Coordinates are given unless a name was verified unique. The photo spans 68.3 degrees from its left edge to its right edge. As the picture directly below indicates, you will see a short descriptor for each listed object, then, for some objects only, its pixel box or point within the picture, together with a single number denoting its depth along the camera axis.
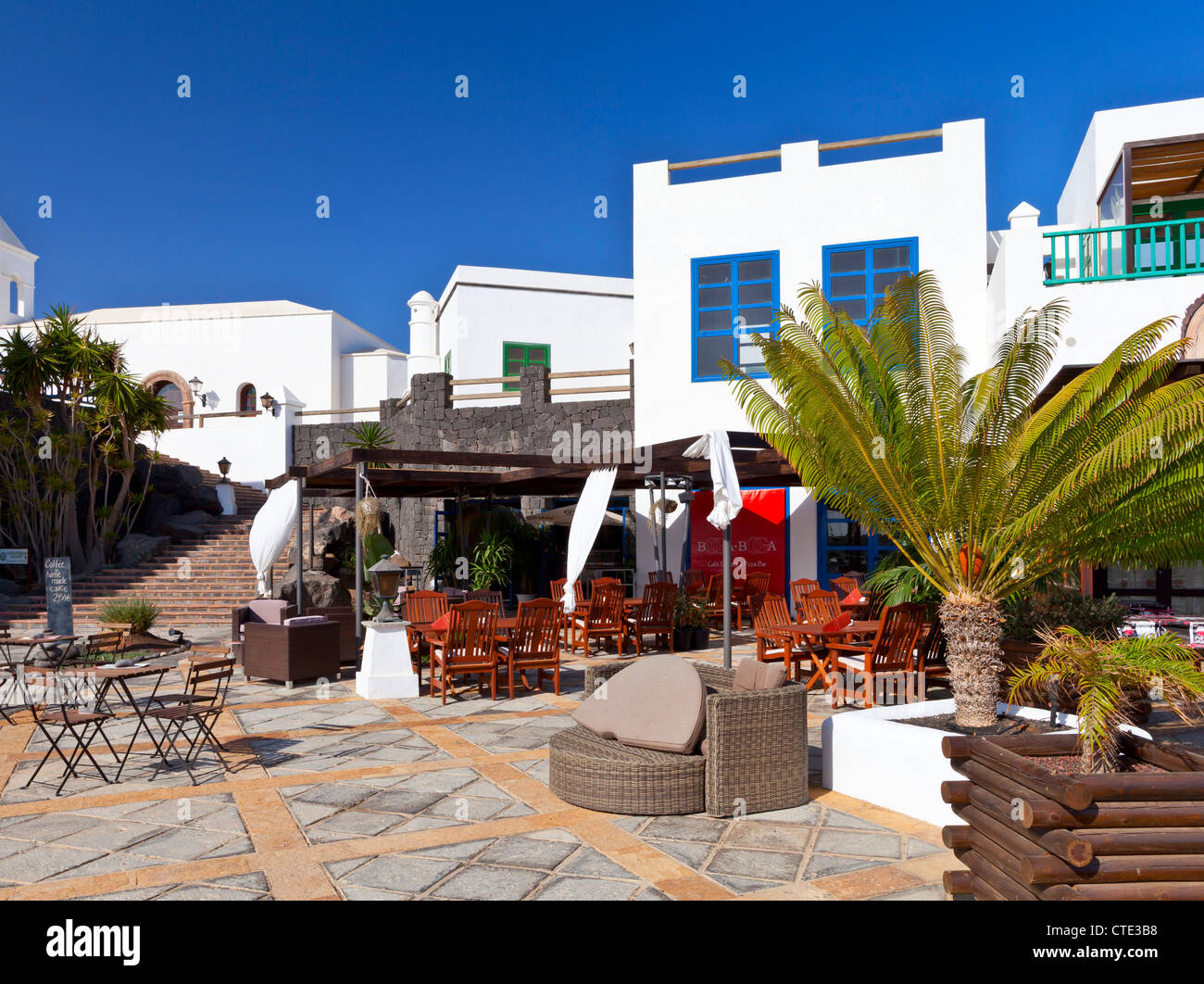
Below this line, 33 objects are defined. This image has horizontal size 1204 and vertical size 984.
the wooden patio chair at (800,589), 10.11
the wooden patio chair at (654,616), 11.14
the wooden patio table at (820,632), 8.23
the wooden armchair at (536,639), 8.73
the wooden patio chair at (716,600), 13.26
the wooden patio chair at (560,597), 11.88
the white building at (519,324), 22.80
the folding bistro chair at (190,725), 5.68
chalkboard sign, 12.40
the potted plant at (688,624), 11.93
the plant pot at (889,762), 4.80
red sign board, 14.85
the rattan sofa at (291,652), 9.30
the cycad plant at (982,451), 5.19
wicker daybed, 4.91
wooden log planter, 3.00
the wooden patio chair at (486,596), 11.57
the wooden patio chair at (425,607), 10.24
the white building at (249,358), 29.09
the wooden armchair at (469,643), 8.34
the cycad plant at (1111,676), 3.43
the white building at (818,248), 12.02
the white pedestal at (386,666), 8.72
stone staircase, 16.38
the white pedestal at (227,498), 22.77
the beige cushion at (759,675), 5.41
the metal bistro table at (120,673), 5.97
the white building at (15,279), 34.94
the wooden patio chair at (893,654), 7.51
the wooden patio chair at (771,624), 9.39
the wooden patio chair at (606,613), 11.13
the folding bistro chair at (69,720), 5.44
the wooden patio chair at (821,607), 9.75
